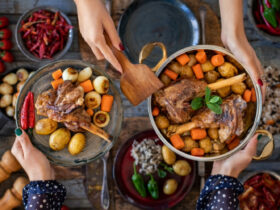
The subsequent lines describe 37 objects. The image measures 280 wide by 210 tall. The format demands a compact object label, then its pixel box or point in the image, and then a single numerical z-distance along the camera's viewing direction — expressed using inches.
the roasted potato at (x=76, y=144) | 56.4
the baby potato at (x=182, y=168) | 65.0
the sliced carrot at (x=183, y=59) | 56.6
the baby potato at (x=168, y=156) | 65.1
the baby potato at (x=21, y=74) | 66.8
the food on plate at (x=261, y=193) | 67.2
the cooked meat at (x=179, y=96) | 54.2
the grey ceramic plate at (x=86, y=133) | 57.6
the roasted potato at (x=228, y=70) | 55.9
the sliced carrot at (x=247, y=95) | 56.4
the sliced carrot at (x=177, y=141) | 56.6
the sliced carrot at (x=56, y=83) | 56.6
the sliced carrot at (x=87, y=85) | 57.7
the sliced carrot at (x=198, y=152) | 56.7
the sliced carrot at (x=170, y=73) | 56.9
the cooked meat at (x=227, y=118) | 53.8
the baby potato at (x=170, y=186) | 65.6
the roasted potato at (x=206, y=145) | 57.1
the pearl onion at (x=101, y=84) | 56.5
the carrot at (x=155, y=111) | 56.6
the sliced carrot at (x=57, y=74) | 57.1
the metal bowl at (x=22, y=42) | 65.9
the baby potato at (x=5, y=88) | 67.1
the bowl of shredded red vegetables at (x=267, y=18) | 65.8
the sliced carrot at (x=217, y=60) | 56.1
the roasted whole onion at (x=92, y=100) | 57.1
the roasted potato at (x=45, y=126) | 55.4
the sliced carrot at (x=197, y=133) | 57.2
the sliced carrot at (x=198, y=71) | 57.7
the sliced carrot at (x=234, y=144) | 57.4
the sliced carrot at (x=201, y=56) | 56.4
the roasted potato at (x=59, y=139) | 55.7
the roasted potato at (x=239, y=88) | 56.3
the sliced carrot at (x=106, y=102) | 58.1
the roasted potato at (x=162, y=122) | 56.7
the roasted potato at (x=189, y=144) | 57.4
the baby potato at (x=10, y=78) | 67.0
